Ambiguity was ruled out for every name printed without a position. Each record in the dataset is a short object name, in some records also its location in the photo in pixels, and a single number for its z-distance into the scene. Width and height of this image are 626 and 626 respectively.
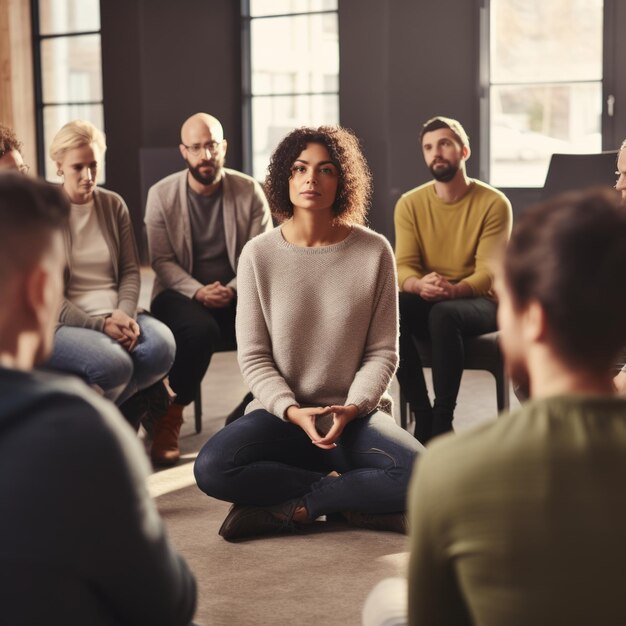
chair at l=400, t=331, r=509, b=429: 3.58
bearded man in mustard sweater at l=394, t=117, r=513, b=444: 3.56
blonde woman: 3.25
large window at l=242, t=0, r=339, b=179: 7.57
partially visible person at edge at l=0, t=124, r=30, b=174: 3.42
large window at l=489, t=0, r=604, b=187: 6.39
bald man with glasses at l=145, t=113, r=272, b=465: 3.77
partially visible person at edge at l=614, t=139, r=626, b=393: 3.30
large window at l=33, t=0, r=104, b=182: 8.44
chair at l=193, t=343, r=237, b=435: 3.96
